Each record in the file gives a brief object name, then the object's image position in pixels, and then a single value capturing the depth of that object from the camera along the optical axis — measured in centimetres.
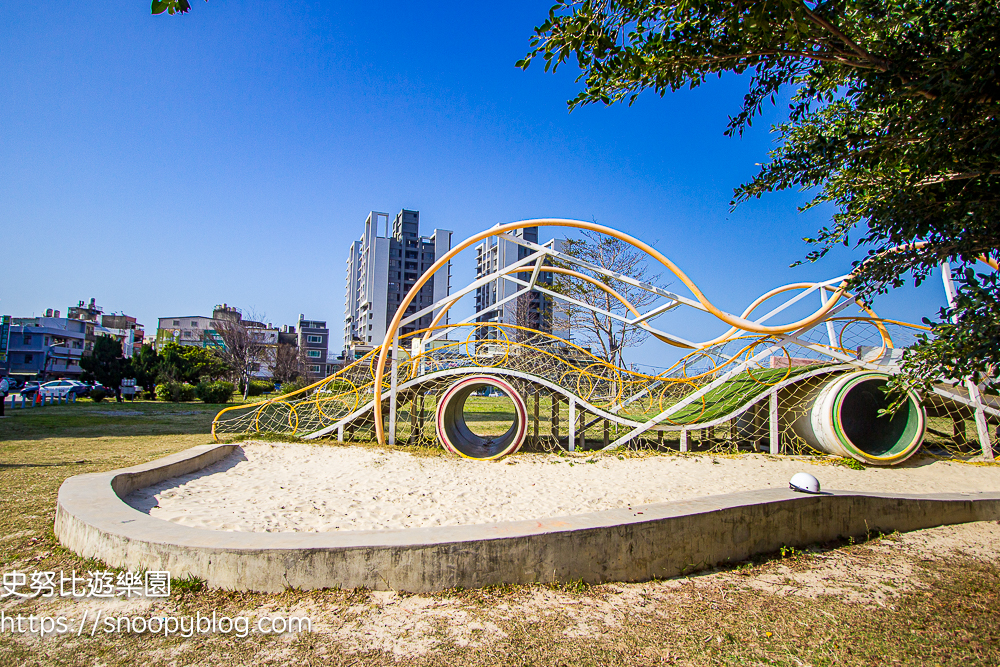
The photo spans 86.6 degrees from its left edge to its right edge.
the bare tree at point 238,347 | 3000
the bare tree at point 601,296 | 2083
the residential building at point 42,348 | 4641
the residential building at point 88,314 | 5491
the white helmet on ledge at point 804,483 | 475
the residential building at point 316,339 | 6686
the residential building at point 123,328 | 6187
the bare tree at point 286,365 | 3466
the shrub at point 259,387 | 3042
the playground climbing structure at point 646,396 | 848
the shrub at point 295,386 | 2466
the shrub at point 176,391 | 2253
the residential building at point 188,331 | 5605
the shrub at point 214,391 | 2198
